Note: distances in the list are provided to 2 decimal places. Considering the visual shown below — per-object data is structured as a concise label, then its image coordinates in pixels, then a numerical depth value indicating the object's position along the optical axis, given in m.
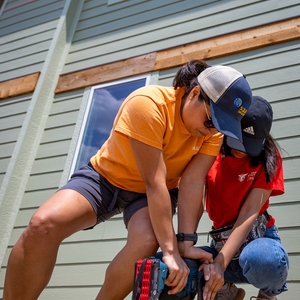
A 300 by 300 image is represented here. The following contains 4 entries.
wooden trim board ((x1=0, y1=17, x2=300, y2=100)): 3.34
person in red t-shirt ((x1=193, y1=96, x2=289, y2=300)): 1.56
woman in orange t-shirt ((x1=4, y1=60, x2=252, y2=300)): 1.59
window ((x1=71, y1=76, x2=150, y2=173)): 3.74
